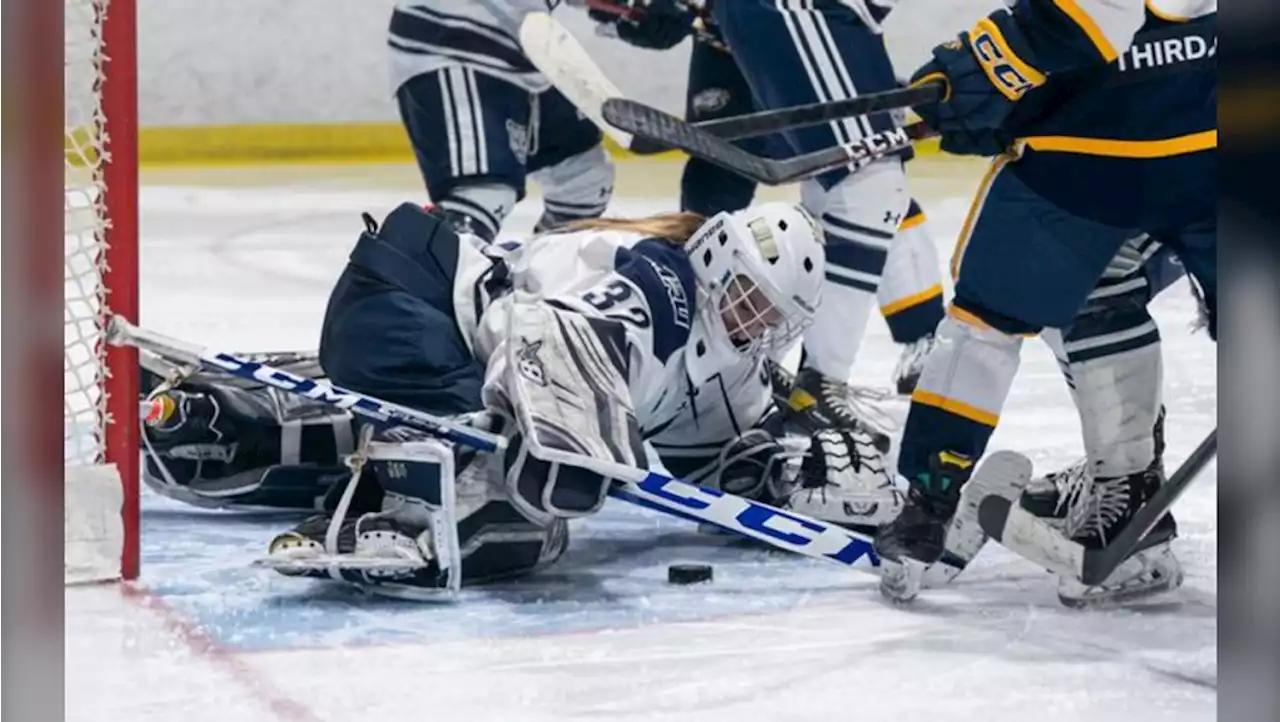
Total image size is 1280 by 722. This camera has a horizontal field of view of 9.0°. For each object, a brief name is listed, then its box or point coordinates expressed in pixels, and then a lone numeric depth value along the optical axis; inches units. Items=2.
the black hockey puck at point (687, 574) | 473.8
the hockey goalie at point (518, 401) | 463.7
